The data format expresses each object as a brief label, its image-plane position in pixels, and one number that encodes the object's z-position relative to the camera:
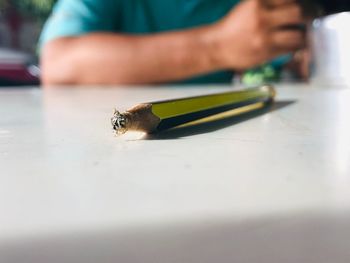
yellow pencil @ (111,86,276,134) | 0.17
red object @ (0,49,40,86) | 1.54
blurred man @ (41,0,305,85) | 0.64
